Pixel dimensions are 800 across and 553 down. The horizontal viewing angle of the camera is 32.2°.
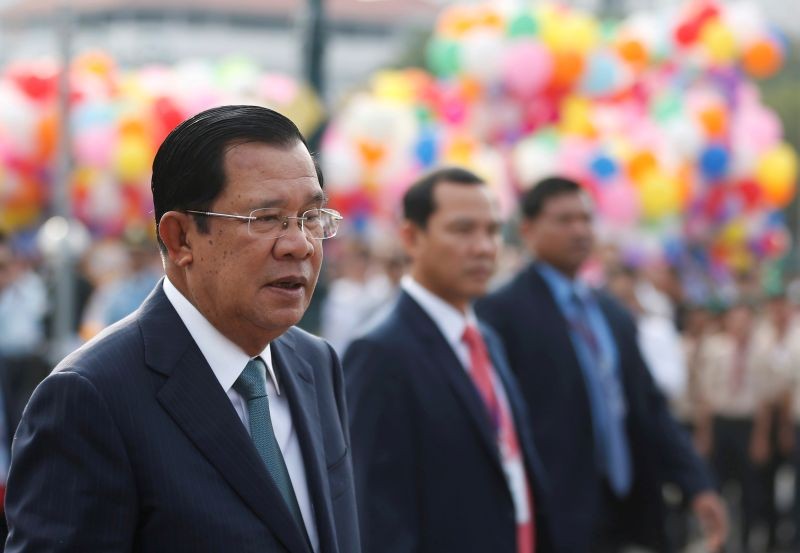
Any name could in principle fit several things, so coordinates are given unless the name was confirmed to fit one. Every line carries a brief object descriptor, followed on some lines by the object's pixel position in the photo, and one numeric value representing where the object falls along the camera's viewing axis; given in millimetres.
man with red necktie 4109
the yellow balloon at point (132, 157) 13500
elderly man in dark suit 2287
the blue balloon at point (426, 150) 16109
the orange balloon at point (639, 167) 17422
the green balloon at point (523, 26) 17062
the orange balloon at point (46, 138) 13328
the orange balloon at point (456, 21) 17781
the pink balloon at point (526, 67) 16969
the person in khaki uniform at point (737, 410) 10562
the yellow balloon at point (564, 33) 17328
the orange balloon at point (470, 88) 17578
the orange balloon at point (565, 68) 17297
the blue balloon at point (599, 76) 17656
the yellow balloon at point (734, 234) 20156
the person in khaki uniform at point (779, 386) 10539
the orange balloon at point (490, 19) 17422
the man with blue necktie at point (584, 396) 5512
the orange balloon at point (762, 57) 19938
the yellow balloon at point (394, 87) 19036
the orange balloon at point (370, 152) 15766
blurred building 81812
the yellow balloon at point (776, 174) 19656
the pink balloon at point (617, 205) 16781
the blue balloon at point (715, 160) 19141
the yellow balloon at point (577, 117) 17375
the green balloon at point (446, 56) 17766
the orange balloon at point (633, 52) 19750
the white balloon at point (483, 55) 17078
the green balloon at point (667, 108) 19344
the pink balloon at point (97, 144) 13617
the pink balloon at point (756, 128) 19594
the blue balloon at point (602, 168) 16781
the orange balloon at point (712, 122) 19078
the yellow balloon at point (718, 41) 20125
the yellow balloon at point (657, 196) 17250
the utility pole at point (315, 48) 10805
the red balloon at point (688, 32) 20484
